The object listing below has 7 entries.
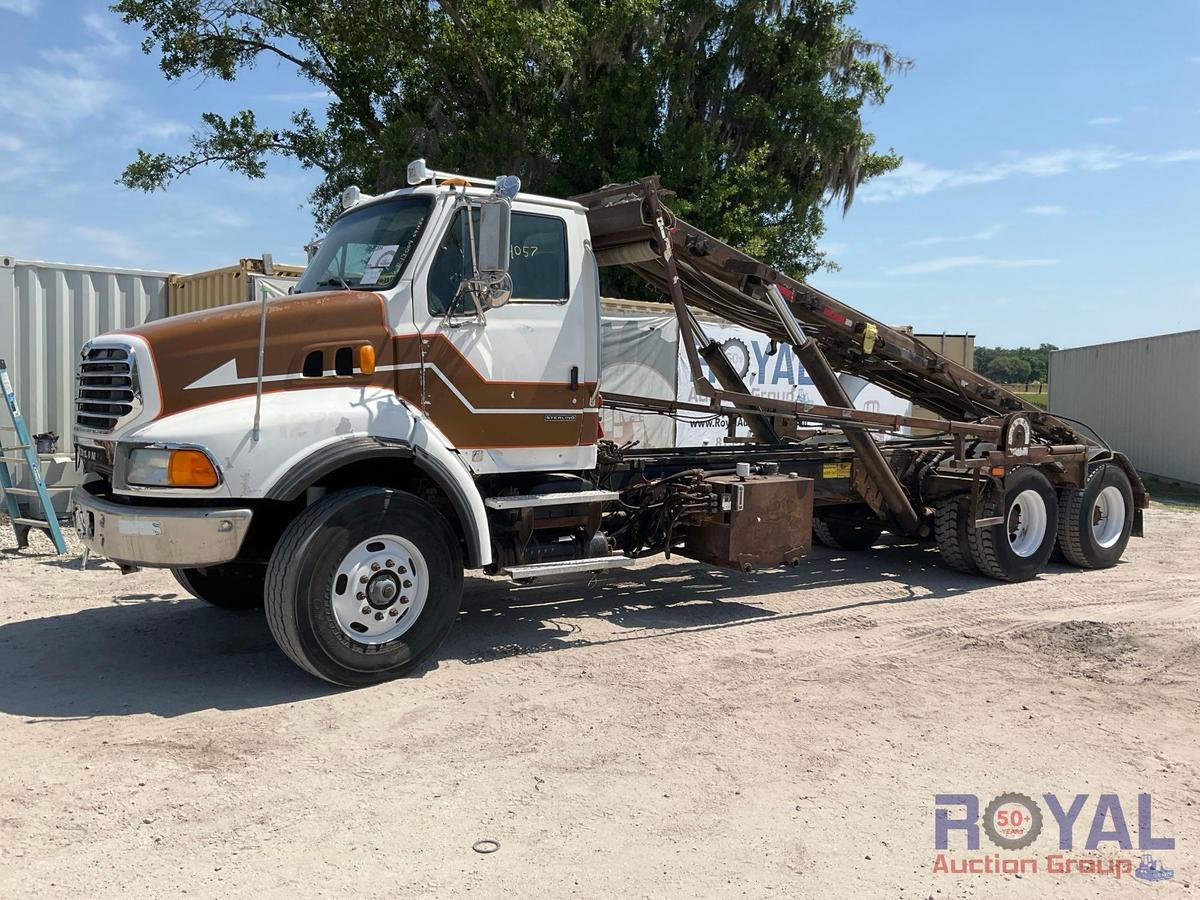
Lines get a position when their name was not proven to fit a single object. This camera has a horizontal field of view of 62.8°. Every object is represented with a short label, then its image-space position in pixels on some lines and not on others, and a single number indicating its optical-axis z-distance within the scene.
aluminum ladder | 9.14
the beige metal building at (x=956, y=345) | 19.16
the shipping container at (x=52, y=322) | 10.61
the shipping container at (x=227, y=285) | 10.52
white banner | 13.40
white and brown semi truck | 5.21
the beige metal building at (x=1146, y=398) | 20.78
